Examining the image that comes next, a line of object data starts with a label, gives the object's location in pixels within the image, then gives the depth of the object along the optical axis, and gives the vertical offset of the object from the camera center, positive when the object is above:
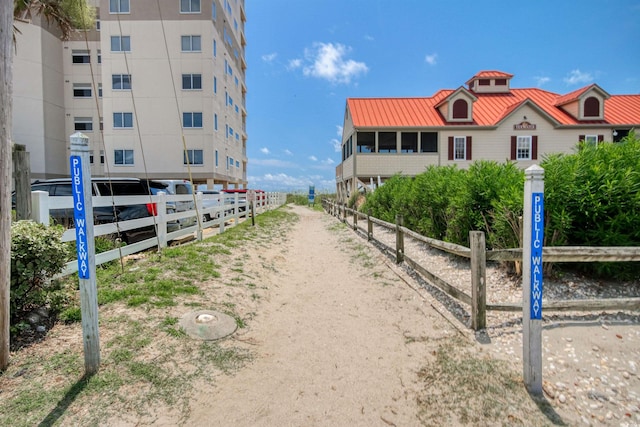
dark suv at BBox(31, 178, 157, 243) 7.69 -0.28
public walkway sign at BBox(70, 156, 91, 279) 2.92 -0.15
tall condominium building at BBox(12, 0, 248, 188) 28.41 +8.79
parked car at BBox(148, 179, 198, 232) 10.21 -0.31
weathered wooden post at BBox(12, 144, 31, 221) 4.29 +0.18
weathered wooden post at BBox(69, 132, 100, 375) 2.93 -0.42
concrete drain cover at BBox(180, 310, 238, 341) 4.05 -1.56
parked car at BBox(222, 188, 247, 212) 17.40 -0.36
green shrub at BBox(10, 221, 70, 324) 3.56 -0.71
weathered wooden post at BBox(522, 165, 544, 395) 2.96 -0.73
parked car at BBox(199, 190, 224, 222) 15.30 -0.36
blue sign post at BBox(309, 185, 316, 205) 40.62 -0.17
